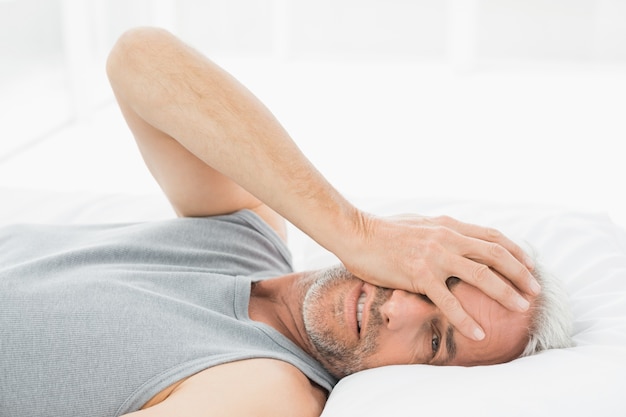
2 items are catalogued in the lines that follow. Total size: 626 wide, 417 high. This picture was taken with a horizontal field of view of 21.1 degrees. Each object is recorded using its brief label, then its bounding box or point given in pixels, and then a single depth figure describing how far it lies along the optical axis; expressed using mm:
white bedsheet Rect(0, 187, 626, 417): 1397
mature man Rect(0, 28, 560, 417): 1456
